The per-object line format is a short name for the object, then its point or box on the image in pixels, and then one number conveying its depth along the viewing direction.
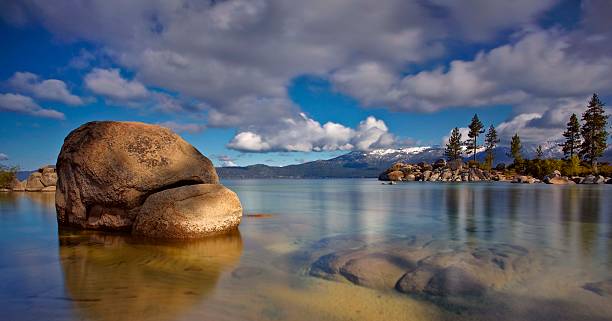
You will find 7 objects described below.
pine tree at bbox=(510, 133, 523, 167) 103.62
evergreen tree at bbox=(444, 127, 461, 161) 122.54
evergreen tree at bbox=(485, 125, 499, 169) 112.47
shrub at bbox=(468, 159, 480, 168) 109.56
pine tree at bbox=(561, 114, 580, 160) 93.62
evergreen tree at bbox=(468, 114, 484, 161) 114.69
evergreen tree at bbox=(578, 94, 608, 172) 86.44
